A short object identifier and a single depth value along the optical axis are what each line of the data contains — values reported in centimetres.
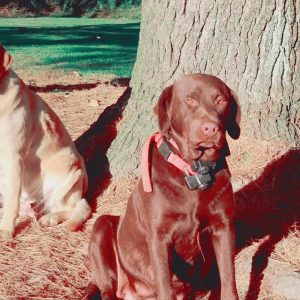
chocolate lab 328
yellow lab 480
